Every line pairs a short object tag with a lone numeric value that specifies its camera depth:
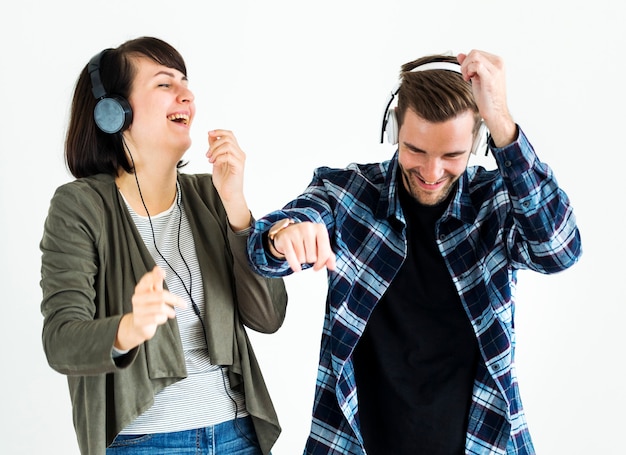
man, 1.74
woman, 1.70
